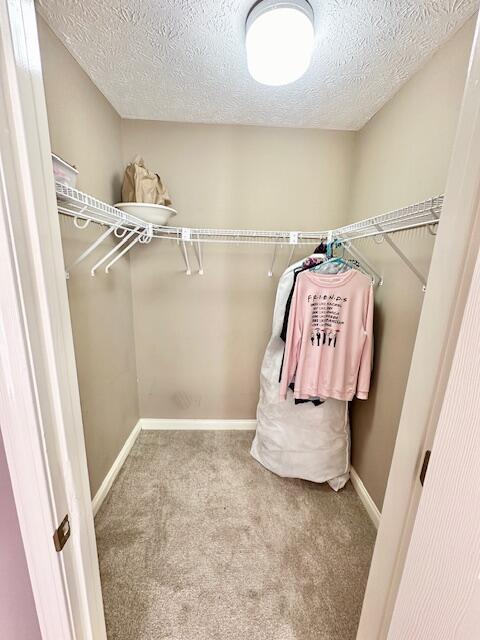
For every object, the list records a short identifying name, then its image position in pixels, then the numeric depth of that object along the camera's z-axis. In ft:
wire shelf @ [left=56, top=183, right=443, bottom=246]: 3.38
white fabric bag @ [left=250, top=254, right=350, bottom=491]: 5.85
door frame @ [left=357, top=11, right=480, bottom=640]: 1.59
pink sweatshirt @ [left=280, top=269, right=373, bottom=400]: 5.18
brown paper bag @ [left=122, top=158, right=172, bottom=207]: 5.44
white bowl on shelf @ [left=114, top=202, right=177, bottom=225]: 5.33
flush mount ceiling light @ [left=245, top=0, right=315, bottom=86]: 3.34
